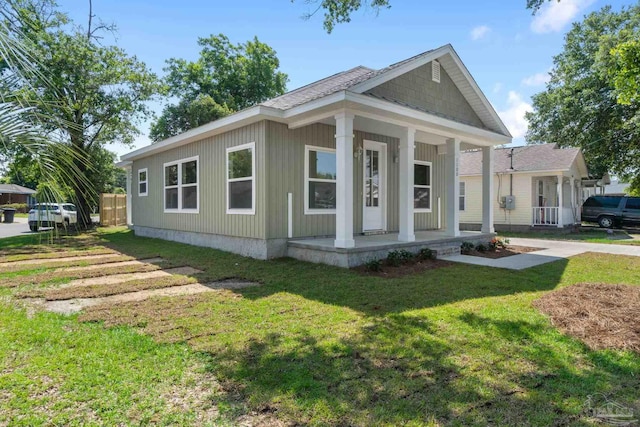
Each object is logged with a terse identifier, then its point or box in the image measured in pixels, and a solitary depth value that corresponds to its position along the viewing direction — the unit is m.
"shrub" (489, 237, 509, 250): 9.77
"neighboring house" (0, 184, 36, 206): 38.88
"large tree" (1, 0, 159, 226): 14.43
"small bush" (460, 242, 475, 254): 9.19
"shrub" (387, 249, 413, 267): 7.19
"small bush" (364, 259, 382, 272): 6.73
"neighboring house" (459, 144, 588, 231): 16.59
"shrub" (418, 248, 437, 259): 7.90
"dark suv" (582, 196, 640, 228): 16.95
